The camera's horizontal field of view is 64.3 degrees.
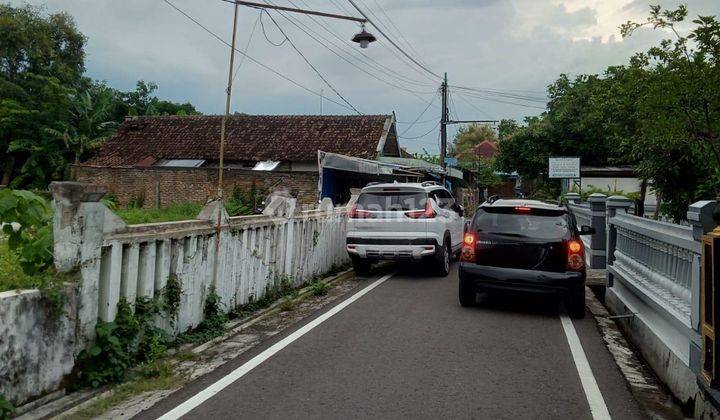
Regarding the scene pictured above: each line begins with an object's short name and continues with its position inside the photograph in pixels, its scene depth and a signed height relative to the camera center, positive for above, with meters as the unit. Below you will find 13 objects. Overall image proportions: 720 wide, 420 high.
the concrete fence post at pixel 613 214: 9.15 +0.36
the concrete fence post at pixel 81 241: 4.60 -0.22
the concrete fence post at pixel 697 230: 4.32 +0.07
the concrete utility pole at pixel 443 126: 28.89 +5.25
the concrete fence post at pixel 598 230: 11.65 +0.11
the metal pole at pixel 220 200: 6.88 +0.24
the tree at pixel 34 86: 30.78 +7.31
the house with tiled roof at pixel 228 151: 22.03 +3.26
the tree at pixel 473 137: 67.31 +11.08
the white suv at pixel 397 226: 10.84 +0.02
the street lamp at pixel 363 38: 11.62 +3.84
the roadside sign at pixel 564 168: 29.45 +3.42
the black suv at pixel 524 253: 7.57 -0.27
